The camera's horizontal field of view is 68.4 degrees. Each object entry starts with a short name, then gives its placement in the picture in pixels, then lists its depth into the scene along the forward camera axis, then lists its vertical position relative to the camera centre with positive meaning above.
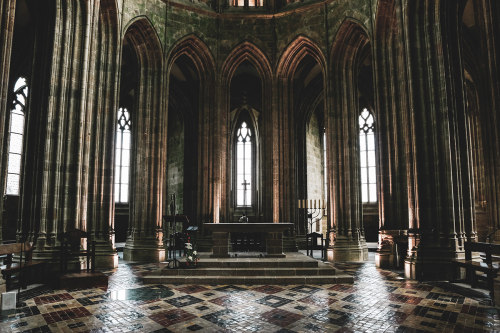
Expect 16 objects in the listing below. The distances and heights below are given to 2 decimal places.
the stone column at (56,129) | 10.25 +2.34
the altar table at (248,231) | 11.32 -0.74
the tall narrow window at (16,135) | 18.52 +3.88
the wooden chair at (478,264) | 7.37 -1.19
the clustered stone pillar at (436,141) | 9.93 +1.92
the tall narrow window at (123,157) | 24.33 +3.59
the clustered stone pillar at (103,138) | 13.05 +2.66
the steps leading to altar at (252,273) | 9.64 -1.70
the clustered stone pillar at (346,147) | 15.36 +2.74
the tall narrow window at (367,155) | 24.89 +3.80
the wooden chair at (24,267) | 7.48 -1.25
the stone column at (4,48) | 7.50 +3.34
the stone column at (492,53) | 7.75 +3.41
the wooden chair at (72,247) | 9.52 -0.96
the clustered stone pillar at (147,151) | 14.95 +2.54
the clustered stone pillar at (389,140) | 12.89 +2.59
